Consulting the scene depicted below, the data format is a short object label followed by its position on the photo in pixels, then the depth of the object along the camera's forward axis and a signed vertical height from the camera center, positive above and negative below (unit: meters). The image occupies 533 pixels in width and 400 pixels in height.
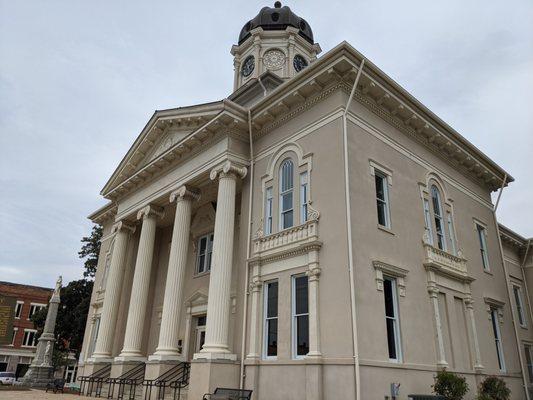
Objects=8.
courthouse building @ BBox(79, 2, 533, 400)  12.44 +4.49
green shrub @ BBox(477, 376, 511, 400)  14.10 +0.17
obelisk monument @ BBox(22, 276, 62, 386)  26.25 +1.33
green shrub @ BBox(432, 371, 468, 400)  12.10 +0.17
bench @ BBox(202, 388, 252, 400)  12.34 -0.21
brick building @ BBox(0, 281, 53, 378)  51.41 +5.70
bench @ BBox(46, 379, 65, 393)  20.14 -0.18
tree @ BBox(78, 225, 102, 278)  36.84 +10.54
